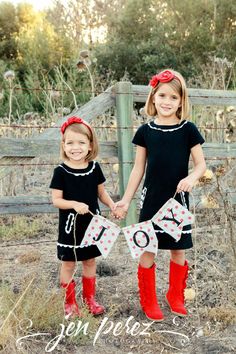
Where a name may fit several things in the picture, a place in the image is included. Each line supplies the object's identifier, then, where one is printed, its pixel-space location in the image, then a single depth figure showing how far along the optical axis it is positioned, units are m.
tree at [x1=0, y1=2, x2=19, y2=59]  17.49
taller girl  3.00
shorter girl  2.95
